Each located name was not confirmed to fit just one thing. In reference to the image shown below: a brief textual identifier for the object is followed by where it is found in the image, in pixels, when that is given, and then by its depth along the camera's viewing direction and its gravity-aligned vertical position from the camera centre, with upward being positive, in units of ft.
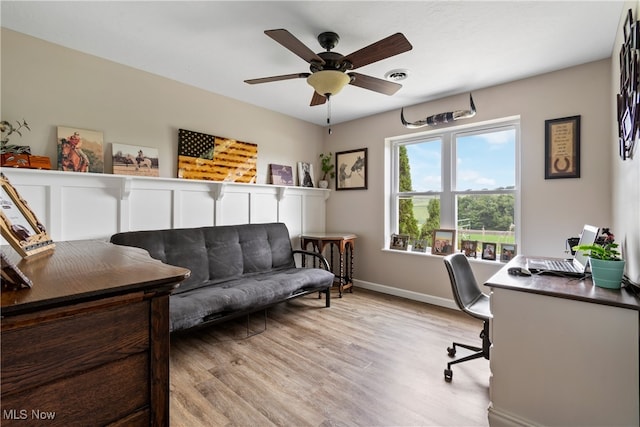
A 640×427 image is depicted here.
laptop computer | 5.87 -1.26
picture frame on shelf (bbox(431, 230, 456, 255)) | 11.46 -1.27
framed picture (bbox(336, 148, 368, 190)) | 14.02 +2.06
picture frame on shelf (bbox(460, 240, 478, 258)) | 10.99 -1.45
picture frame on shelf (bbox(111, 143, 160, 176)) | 8.77 +1.60
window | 10.45 +1.13
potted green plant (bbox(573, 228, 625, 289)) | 4.80 -0.92
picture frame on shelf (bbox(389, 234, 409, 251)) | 12.91 -1.43
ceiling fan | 5.82 +3.41
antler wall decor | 10.19 +3.51
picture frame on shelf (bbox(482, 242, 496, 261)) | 10.46 -1.49
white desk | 4.25 -2.34
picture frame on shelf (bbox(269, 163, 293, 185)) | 13.11 +1.70
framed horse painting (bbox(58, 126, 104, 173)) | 7.84 +1.70
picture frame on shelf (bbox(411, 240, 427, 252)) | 12.47 -1.56
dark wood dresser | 1.81 -0.98
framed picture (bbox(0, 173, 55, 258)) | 3.04 -0.19
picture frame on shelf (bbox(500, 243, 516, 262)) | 10.12 -1.47
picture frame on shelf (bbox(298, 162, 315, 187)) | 14.39 +1.83
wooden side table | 12.86 -1.90
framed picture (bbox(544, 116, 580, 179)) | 8.70 +1.95
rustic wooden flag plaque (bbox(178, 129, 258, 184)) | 10.30 +2.03
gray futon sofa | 7.84 -2.21
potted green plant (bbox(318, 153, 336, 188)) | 15.12 +2.15
